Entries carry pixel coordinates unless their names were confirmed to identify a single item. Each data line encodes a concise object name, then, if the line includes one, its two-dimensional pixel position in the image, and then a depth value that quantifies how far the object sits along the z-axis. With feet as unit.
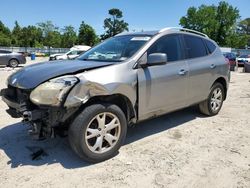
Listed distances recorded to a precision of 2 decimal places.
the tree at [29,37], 147.40
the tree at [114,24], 202.37
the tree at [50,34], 151.96
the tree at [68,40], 156.74
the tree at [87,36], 154.42
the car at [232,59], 48.28
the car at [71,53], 58.96
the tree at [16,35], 148.66
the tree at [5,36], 137.98
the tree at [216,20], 167.10
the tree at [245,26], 221.29
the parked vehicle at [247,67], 44.56
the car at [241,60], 58.96
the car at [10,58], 47.48
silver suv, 8.15
